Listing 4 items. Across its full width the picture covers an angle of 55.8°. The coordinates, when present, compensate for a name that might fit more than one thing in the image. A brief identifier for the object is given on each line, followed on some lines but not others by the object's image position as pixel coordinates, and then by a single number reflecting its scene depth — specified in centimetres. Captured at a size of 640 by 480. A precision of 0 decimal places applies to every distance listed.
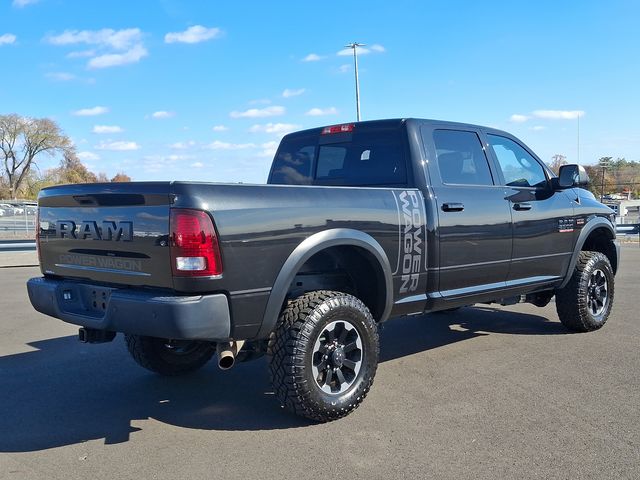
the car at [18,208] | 2700
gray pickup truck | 338
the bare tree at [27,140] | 6347
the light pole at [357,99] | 3500
